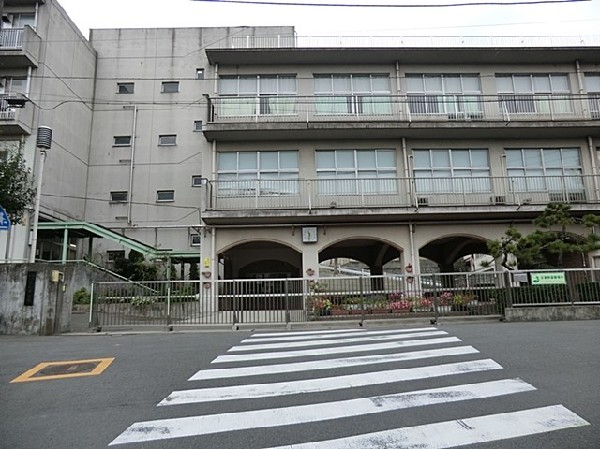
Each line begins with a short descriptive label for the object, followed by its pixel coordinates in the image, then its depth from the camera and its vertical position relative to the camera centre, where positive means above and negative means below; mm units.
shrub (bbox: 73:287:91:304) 15357 +418
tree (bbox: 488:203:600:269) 14453 +1761
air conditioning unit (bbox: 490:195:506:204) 18219 +3929
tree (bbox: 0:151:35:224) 15277 +4303
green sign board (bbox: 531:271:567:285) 13062 +507
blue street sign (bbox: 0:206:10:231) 8992 +1781
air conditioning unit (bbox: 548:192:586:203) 18453 +3999
